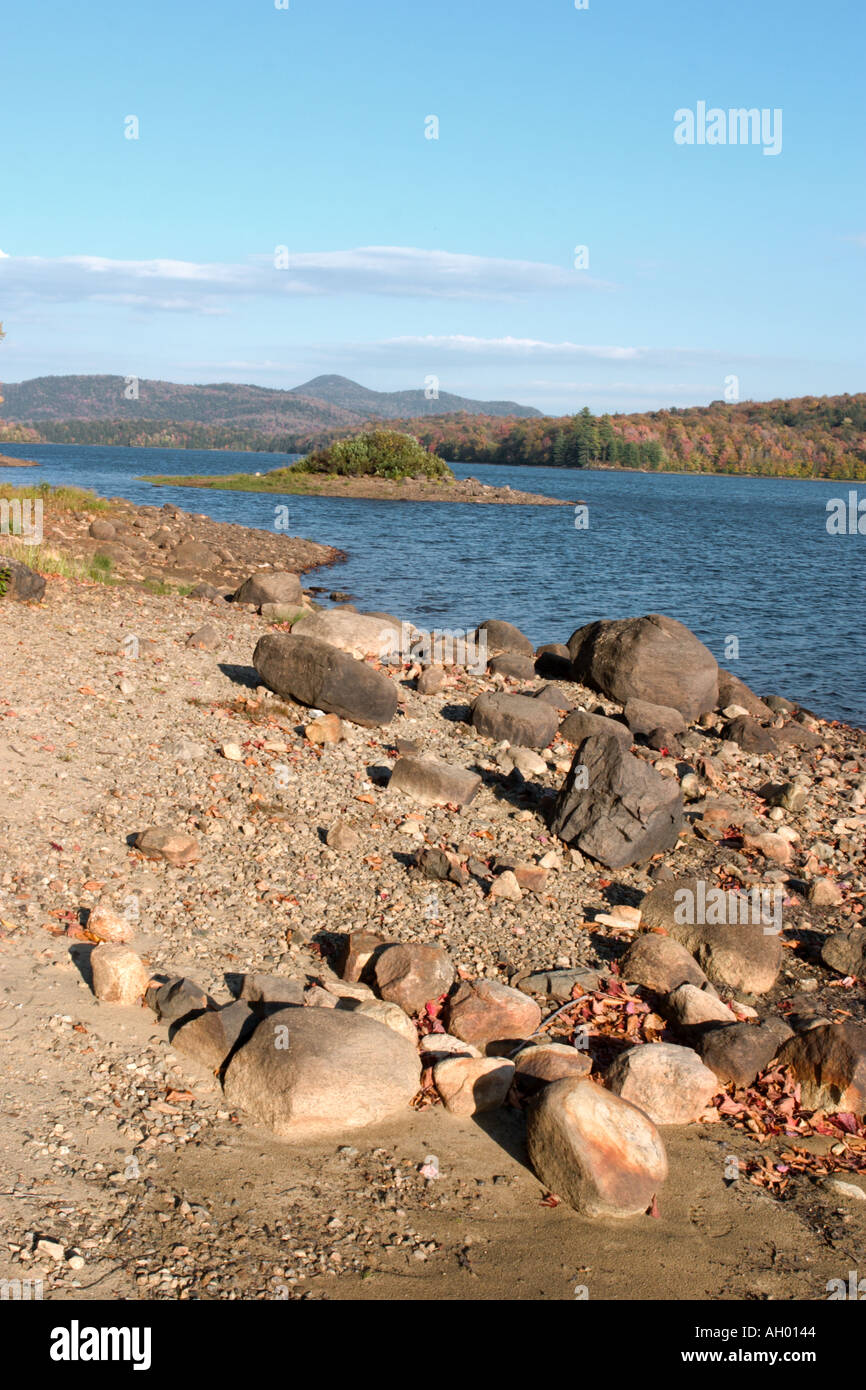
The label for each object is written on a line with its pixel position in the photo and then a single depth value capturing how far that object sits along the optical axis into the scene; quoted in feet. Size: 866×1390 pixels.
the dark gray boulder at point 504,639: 67.67
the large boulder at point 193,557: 90.02
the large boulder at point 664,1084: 22.29
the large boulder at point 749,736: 53.67
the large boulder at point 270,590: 69.31
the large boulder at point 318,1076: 19.90
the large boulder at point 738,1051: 23.91
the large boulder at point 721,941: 29.22
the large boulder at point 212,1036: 21.43
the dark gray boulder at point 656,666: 56.70
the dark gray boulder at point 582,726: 47.62
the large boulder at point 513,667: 60.34
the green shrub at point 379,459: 253.85
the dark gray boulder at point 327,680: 43.37
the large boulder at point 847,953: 30.42
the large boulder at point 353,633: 56.34
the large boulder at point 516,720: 45.96
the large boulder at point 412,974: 25.05
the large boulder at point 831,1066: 23.32
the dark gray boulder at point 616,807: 35.37
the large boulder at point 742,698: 61.41
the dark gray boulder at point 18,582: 54.13
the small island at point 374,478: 238.89
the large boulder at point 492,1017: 24.41
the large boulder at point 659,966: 27.96
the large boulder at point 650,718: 52.01
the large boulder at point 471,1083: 21.75
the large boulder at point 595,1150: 18.78
